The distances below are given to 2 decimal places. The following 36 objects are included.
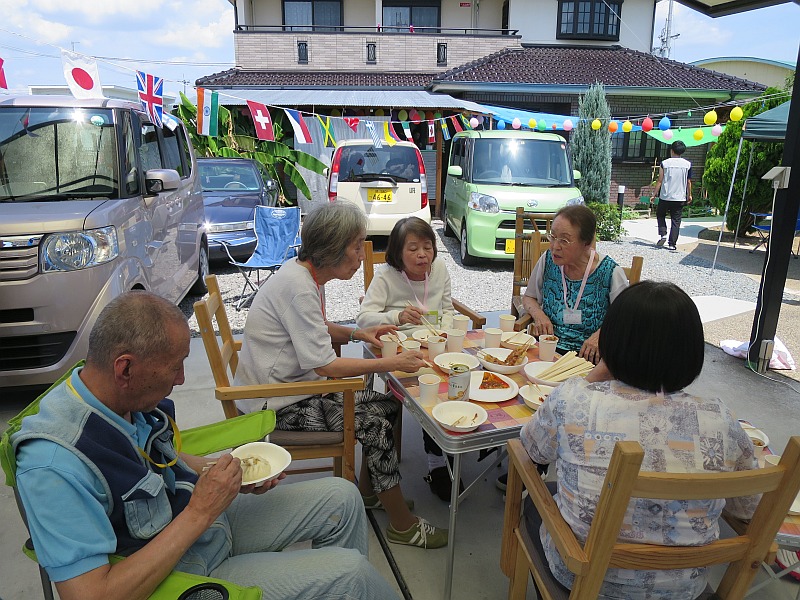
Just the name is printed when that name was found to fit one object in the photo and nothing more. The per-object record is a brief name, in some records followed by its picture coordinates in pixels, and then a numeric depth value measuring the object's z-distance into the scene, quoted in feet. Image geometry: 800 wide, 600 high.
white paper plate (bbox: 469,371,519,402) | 7.24
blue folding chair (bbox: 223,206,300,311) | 22.09
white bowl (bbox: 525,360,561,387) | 7.56
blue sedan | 25.46
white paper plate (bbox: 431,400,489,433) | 6.40
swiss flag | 27.02
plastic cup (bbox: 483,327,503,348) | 9.00
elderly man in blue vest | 3.85
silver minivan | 11.35
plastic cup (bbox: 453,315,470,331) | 9.55
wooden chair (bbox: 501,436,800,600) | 3.94
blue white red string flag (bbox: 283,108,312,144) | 29.35
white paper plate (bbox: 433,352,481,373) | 8.26
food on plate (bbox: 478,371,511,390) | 7.59
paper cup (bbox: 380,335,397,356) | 8.24
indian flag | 23.59
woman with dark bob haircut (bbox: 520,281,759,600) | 4.56
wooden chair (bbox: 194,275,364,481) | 7.48
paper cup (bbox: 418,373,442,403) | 6.99
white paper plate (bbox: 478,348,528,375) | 8.03
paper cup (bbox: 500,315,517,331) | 9.68
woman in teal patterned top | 10.26
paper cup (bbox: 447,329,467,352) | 8.79
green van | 25.93
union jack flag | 18.40
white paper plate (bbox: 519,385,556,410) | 6.94
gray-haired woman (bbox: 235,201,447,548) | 7.70
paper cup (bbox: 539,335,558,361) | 8.48
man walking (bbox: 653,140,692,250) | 32.42
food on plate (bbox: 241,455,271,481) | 5.67
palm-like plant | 38.86
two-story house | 47.83
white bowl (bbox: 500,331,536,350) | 9.13
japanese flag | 15.65
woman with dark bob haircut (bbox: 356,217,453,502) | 9.89
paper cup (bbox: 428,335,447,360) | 8.57
